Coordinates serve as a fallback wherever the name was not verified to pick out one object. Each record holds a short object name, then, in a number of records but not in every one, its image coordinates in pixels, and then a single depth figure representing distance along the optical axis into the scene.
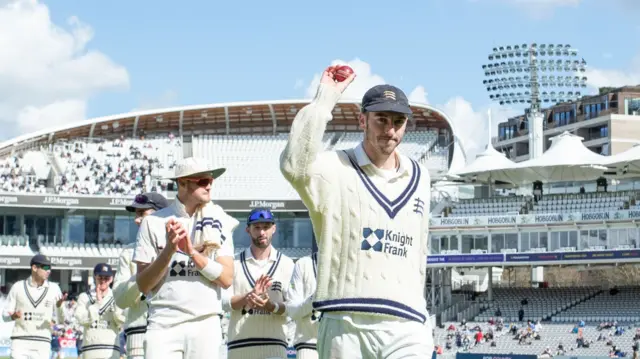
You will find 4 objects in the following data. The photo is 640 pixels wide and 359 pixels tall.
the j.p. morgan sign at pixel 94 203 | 60.84
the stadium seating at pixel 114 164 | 65.38
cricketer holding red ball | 6.15
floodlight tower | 81.19
